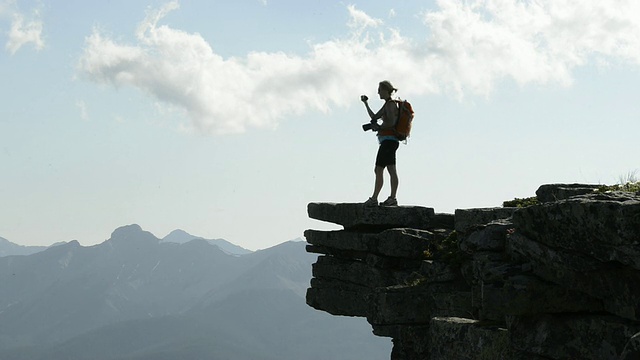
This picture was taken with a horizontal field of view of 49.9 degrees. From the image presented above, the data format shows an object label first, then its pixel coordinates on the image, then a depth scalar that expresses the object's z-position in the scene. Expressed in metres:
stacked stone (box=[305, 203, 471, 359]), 16.12
